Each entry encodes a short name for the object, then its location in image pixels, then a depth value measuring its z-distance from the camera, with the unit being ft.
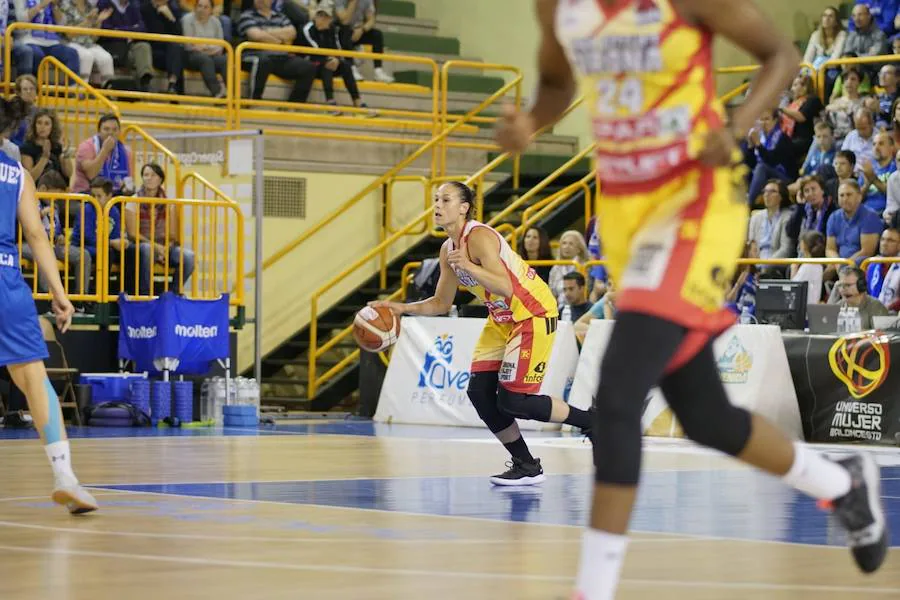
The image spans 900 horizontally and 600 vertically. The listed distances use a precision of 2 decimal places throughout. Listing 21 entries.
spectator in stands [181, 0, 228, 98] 71.10
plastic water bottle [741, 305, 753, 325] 53.34
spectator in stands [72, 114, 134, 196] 58.70
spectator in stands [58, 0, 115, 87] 66.95
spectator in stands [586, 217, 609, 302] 58.23
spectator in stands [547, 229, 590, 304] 60.18
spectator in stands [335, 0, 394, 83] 77.05
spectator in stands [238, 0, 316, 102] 72.49
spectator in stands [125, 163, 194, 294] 57.11
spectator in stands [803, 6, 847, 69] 67.41
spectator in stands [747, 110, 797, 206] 64.54
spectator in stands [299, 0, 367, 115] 74.43
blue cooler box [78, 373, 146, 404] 55.57
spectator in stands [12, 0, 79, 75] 65.62
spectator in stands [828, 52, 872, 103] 64.44
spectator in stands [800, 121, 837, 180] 61.93
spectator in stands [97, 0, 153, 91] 69.46
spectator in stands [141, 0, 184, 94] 70.33
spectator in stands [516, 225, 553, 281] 61.16
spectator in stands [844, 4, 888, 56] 65.21
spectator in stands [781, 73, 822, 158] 64.75
